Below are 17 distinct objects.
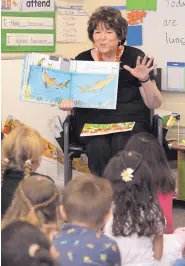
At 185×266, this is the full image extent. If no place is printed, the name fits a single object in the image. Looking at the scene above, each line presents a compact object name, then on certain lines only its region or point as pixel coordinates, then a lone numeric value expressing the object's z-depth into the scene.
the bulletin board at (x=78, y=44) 5.20
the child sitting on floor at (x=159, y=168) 3.22
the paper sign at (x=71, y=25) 5.14
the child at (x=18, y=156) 2.89
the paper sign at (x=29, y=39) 4.96
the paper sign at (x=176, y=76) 5.00
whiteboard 4.96
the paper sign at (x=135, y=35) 5.13
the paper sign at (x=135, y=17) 5.09
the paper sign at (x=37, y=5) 4.97
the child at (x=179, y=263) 2.91
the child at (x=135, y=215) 2.69
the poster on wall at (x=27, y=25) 4.93
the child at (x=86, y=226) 2.13
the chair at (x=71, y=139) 4.25
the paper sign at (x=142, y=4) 5.04
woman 4.14
